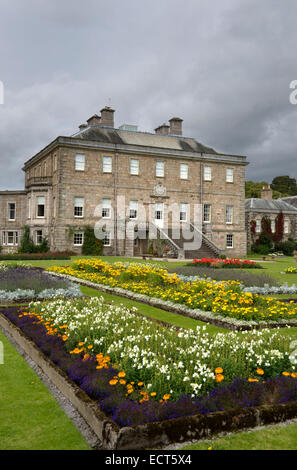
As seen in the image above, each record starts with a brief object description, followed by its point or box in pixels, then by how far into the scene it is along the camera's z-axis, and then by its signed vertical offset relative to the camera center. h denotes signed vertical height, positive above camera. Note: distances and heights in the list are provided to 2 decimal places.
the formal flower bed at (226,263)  26.70 -1.38
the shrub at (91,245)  38.53 -0.35
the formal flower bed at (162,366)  4.73 -1.66
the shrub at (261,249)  51.22 -0.89
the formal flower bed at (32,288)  12.48 -1.43
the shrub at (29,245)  39.69 -0.38
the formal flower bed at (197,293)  10.07 -1.48
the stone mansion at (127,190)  39.16 +5.00
